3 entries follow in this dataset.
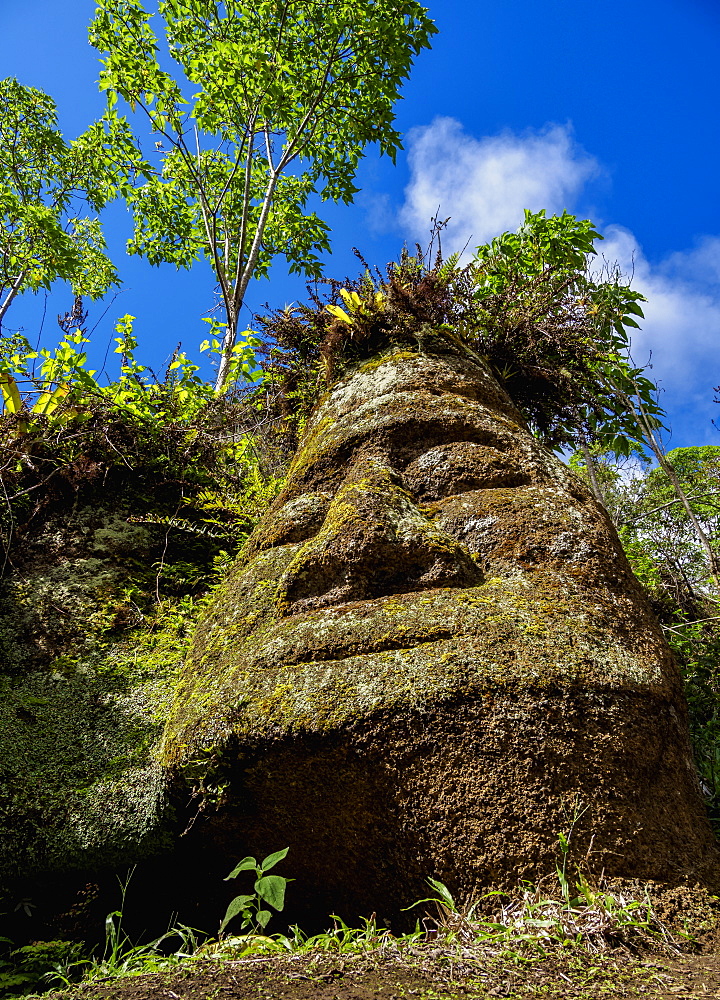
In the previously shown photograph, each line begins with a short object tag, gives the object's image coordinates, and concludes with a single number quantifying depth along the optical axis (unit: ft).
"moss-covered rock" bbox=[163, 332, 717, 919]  7.16
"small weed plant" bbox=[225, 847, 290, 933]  6.44
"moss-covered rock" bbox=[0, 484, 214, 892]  8.59
